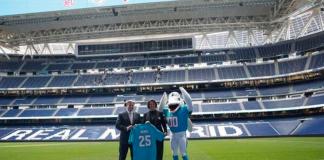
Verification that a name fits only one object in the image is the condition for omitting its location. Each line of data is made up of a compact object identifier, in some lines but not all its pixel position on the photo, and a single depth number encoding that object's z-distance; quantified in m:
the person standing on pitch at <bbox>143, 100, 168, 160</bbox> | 9.50
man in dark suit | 9.95
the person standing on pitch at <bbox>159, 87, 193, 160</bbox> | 10.30
